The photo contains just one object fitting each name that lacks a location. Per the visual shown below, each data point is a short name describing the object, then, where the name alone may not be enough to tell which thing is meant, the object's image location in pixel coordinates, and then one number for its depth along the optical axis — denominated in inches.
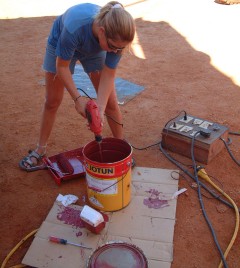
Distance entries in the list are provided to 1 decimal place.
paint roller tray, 104.6
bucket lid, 70.4
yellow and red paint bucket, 82.4
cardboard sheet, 79.2
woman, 72.4
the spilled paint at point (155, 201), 94.6
